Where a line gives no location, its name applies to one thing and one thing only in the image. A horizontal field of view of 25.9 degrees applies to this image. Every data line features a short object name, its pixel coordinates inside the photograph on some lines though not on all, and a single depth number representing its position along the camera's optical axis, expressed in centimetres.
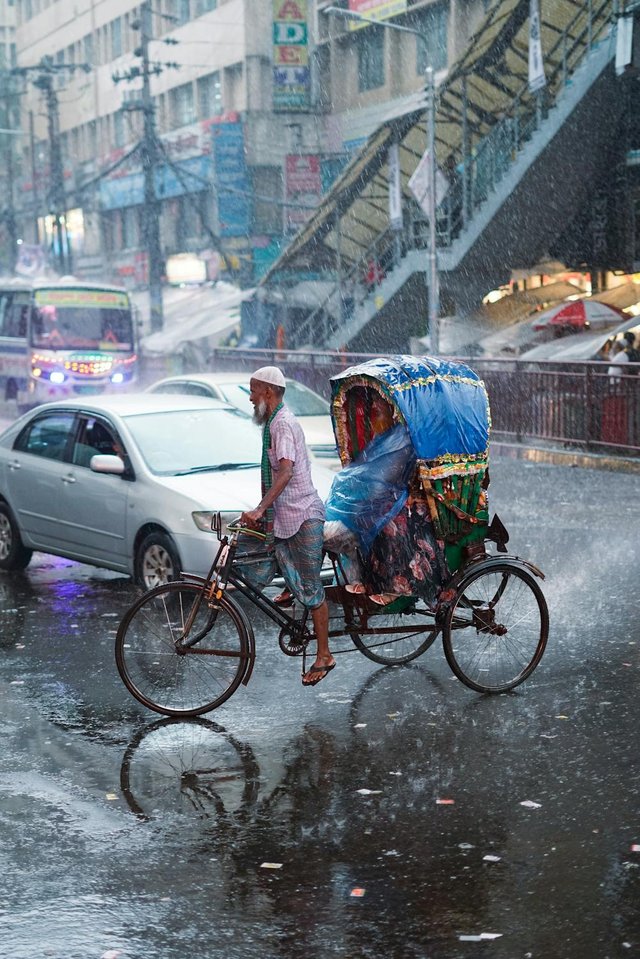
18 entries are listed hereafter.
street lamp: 3166
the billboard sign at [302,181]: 4881
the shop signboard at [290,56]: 4944
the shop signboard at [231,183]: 5300
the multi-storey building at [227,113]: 4888
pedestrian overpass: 3281
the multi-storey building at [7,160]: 7750
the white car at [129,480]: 998
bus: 3177
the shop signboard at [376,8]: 4616
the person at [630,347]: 2228
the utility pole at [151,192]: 4556
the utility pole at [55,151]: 5722
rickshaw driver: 704
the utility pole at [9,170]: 7651
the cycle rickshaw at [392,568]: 708
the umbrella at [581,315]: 2848
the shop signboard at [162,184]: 5656
